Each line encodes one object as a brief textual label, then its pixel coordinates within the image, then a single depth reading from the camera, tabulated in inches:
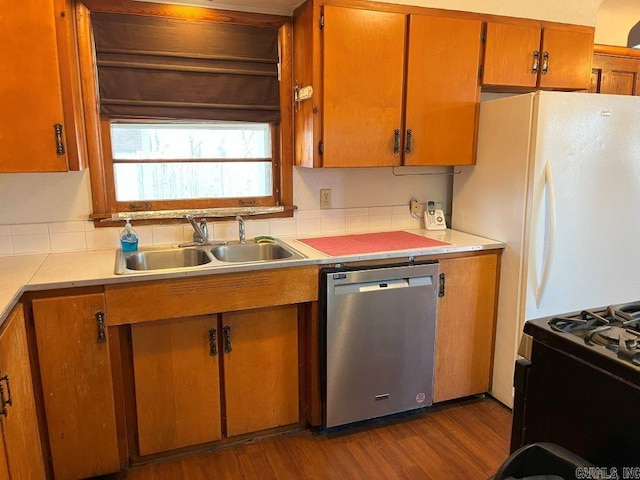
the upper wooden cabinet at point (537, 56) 99.3
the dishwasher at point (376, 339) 84.9
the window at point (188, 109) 87.4
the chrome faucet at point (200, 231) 92.1
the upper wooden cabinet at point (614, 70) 125.9
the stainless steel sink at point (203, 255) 87.5
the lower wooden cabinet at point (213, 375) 78.8
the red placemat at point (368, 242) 90.7
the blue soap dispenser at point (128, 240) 88.4
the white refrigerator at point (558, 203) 89.0
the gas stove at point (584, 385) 42.6
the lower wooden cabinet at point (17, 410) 54.7
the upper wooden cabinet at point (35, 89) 70.0
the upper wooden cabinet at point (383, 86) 88.9
